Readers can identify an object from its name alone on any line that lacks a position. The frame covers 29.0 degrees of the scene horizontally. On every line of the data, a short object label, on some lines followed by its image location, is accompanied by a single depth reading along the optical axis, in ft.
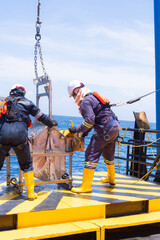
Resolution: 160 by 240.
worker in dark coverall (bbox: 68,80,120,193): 16.55
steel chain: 17.35
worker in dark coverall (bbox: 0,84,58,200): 14.71
